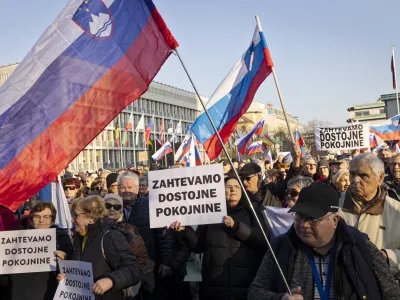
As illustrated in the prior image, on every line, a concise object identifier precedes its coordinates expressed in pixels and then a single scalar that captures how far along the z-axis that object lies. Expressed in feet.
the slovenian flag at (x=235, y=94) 29.96
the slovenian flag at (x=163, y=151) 88.41
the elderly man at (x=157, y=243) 19.72
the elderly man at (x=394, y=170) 26.31
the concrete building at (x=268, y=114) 457.27
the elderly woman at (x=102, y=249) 14.34
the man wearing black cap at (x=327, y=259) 9.98
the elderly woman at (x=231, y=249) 16.15
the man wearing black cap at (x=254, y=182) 21.34
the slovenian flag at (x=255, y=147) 82.53
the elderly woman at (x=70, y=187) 27.53
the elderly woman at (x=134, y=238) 16.12
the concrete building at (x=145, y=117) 274.77
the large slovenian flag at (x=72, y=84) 15.74
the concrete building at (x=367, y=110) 416.05
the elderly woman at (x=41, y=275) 16.52
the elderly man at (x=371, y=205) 13.65
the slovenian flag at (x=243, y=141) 51.73
